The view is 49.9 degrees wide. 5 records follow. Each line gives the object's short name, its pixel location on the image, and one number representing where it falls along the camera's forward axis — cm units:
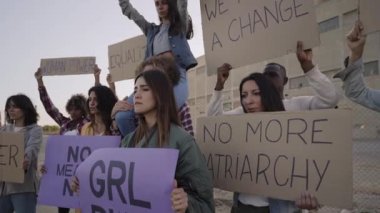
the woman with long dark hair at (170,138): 198
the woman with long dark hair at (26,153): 380
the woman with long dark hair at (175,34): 298
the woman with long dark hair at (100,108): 330
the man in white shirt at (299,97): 234
